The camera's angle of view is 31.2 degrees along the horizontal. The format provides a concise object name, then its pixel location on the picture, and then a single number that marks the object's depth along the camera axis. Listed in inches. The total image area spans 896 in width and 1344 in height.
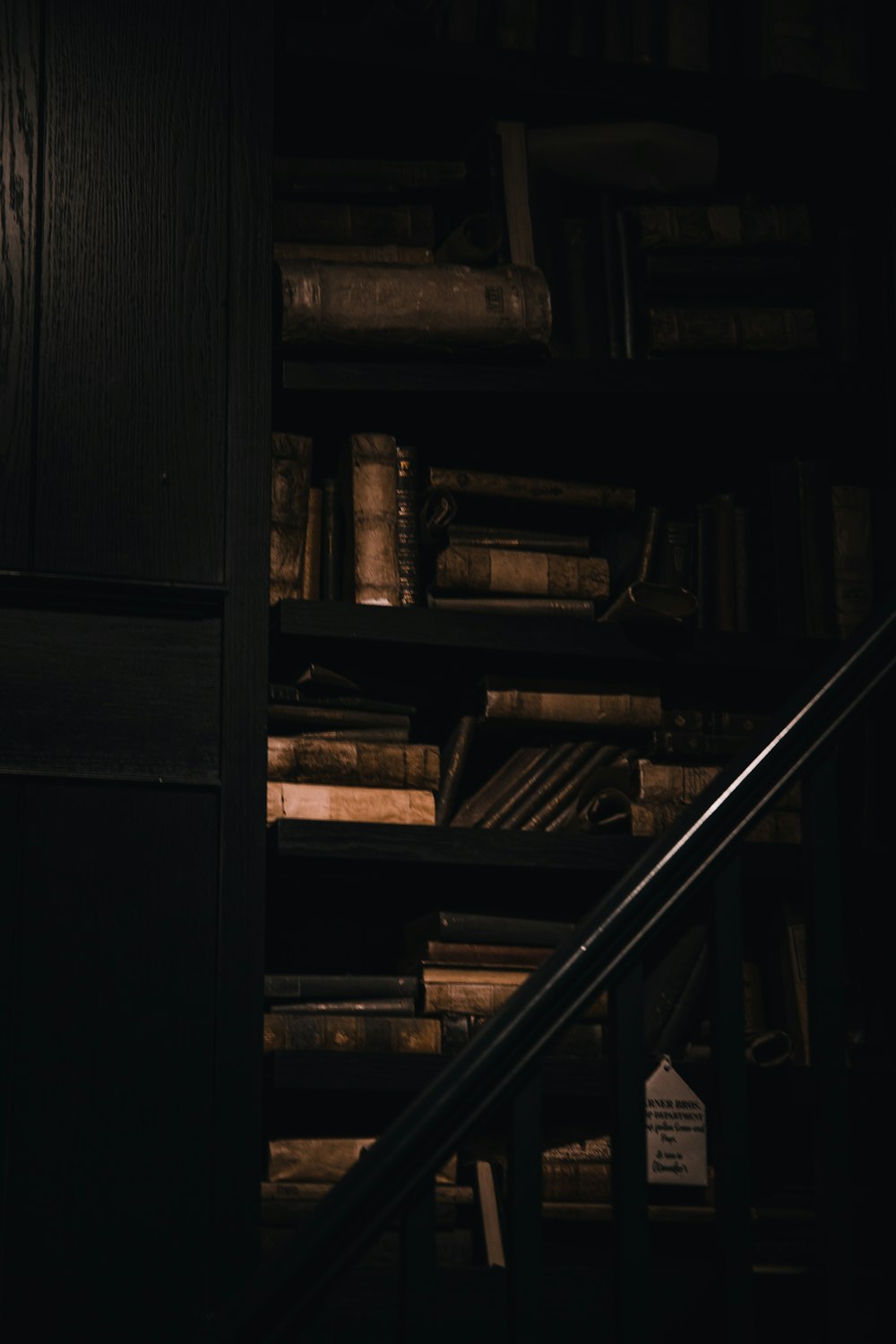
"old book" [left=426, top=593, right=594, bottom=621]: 97.5
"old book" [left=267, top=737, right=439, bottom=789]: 92.0
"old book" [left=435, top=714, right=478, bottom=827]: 97.0
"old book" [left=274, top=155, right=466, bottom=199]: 100.9
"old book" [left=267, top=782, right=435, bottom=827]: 90.9
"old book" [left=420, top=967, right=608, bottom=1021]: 91.0
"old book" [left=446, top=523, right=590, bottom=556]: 98.4
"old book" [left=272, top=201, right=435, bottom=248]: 100.3
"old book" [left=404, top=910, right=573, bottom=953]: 92.6
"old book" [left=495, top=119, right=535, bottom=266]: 100.9
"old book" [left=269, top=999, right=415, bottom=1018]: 89.3
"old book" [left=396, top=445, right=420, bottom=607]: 98.4
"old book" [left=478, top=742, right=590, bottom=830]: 96.0
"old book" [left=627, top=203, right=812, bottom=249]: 103.0
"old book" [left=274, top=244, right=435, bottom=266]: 99.0
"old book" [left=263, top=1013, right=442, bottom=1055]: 88.3
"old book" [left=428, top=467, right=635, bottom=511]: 99.3
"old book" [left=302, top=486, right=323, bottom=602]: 97.5
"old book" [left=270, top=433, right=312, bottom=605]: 94.9
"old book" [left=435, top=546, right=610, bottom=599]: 97.3
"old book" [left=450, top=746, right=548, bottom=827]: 96.3
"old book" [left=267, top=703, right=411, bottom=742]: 93.8
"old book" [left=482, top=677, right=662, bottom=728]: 97.7
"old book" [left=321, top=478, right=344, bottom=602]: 97.5
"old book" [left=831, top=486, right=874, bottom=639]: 102.9
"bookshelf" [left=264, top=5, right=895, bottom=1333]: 93.7
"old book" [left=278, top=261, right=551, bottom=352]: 94.5
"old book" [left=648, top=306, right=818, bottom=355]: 102.4
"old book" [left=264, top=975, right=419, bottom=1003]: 89.3
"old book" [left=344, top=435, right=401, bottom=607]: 95.8
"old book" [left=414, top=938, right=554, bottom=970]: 92.0
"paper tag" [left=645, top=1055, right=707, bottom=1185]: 90.7
